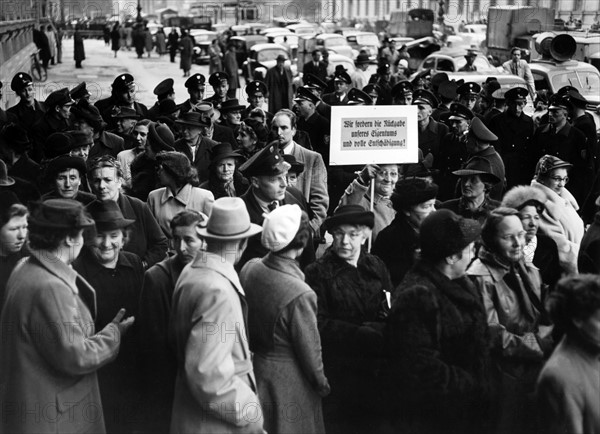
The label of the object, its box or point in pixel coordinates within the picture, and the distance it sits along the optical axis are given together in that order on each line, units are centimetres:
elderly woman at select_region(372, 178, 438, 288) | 579
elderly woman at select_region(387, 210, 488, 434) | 457
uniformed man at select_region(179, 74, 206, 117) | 1075
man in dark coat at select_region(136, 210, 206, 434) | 483
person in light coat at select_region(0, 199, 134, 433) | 433
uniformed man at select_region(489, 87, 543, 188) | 974
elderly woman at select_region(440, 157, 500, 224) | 631
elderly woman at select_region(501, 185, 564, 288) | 556
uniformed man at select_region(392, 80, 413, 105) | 1116
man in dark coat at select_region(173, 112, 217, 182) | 787
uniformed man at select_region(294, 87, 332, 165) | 1030
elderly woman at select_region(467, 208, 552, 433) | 486
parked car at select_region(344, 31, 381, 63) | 3388
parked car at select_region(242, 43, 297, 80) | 3033
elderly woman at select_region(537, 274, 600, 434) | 440
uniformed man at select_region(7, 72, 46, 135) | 961
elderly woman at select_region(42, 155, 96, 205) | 555
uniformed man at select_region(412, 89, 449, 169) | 970
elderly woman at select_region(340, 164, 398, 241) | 668
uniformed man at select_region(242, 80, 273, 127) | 1073
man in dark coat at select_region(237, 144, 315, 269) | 573
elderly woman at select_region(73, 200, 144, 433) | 502
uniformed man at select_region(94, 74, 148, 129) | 978
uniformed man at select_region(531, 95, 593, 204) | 930
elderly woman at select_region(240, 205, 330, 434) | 456
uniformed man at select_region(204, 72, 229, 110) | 1109
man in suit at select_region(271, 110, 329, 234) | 751
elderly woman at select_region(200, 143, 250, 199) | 652
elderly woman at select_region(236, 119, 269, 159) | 794
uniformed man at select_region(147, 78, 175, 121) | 1032
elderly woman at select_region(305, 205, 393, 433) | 497
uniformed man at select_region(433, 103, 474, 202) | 931
